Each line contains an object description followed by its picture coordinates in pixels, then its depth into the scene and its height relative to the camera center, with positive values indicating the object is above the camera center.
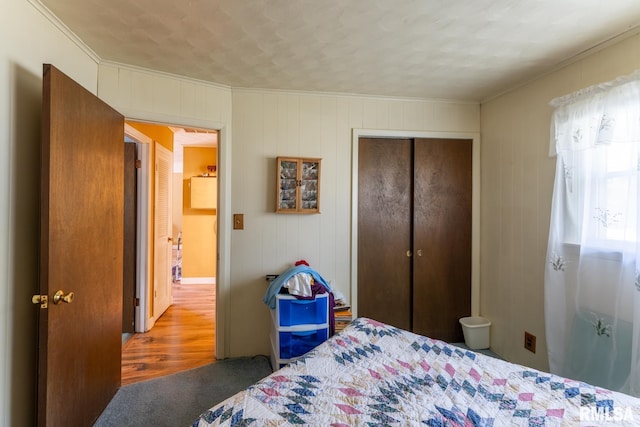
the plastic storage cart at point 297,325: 2.34 -0.81
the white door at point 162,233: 3.58 -0.24
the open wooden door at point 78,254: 1.49 -0.24
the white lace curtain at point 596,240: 1.78 -0.14
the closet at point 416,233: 2.99 -0.17
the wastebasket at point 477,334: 2.92 -1.07
